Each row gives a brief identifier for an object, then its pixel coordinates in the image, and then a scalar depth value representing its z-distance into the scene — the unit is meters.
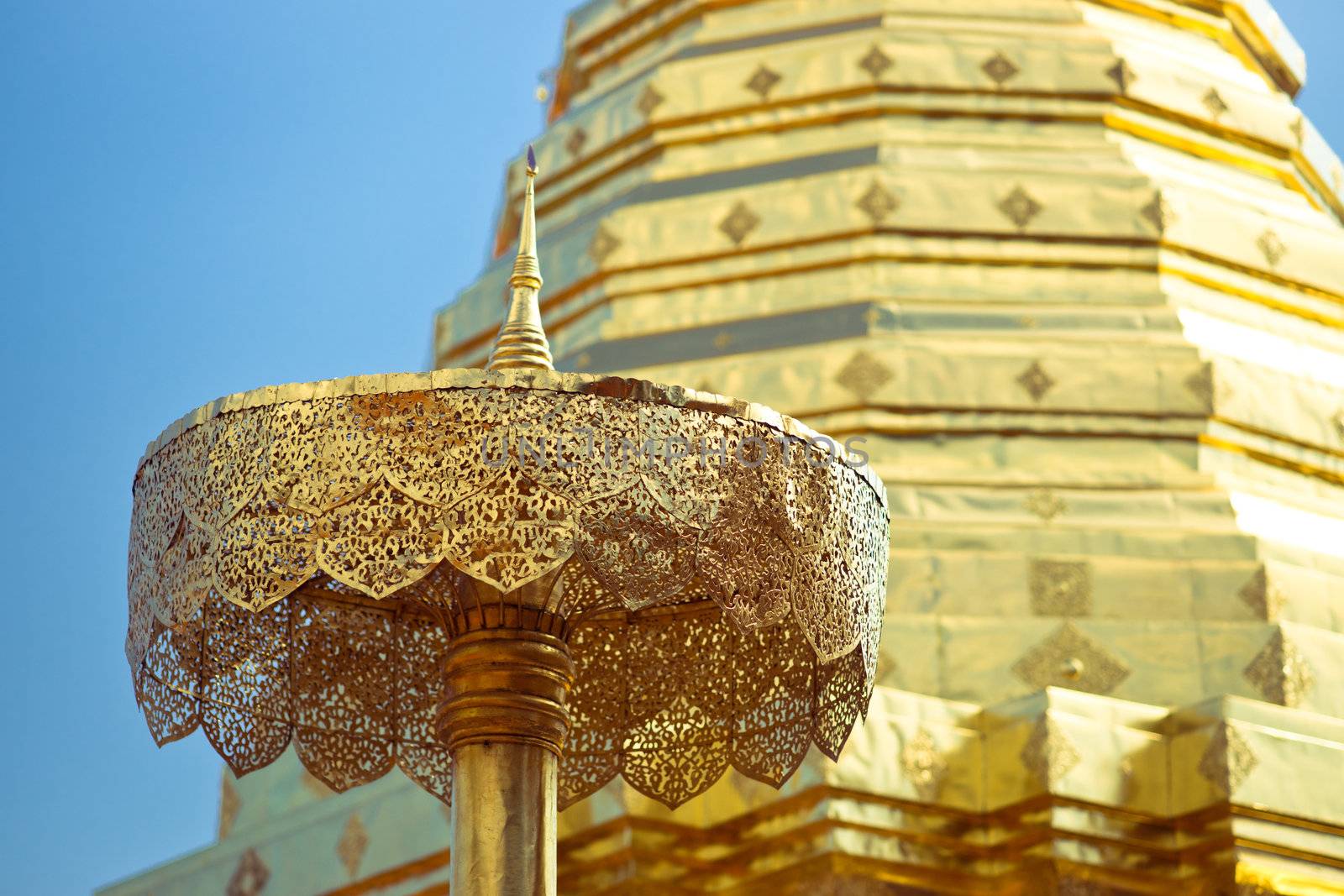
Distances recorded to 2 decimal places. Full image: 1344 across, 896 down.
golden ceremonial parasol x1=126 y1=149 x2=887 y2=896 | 6.65
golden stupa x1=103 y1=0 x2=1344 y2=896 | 10.73
